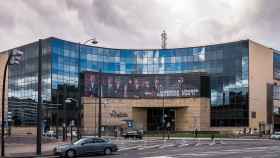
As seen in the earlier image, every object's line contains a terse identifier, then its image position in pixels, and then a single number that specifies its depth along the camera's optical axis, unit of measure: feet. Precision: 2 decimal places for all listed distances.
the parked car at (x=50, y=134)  276.62
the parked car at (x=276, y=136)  252.95
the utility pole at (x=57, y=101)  339.98
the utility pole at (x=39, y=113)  113.91
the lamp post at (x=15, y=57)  110.11
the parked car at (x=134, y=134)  259.92
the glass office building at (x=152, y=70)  340.39
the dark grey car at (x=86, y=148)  114.42
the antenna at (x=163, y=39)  419.74
